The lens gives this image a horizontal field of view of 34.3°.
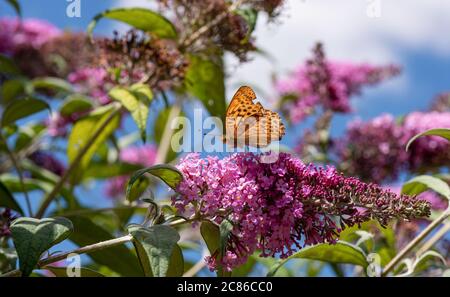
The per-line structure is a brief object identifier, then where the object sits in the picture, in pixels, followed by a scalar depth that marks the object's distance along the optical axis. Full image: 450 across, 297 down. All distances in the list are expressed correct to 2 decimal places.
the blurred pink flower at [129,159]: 1.24
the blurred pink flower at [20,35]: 1.16
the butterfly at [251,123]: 0.48
